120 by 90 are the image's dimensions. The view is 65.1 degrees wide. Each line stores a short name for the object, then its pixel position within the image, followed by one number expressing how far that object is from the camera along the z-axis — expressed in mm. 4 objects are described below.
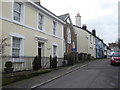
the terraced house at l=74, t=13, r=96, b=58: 21367
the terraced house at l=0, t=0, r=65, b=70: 7173
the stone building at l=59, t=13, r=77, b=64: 14318
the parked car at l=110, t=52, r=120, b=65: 11943
